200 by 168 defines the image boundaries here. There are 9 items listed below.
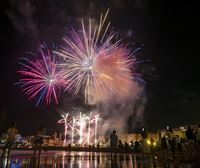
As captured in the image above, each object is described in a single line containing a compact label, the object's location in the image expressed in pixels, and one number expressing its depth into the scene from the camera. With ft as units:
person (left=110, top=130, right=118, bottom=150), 53.42
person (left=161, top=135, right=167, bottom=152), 63.34
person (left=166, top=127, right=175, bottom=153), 54.54
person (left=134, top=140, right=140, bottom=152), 95.74
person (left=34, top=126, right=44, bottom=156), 49.62
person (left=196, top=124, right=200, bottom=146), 51.69
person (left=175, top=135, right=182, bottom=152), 57.67
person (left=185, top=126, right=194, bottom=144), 53.06
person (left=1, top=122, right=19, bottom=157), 44.62
